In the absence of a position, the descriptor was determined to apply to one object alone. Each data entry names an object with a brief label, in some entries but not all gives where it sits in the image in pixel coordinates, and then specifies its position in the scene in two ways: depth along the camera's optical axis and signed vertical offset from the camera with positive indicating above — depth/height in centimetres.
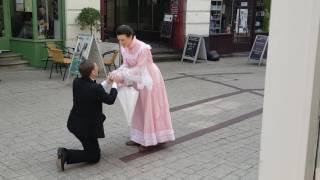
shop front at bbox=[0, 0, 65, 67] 1105 -40
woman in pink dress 519 -92
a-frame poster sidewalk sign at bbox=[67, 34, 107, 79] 948 -88
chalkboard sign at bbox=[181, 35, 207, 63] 1341 -105
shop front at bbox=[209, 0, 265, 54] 1510 -36
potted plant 1125 -18
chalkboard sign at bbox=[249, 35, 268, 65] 1327 -102
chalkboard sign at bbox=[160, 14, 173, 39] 1441 -44
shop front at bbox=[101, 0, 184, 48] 1584 -14
